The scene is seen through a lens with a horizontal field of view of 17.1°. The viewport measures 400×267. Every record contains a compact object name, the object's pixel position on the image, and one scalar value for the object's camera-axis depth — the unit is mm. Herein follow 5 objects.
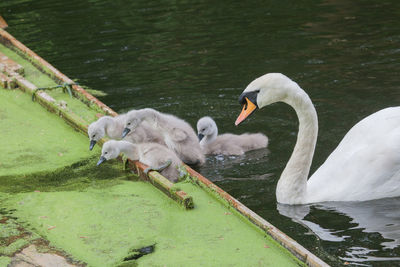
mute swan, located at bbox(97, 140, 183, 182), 11734
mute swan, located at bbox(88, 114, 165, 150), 12777
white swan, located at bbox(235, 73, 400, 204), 10812
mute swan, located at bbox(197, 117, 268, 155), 13530
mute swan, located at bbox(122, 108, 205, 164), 12904
